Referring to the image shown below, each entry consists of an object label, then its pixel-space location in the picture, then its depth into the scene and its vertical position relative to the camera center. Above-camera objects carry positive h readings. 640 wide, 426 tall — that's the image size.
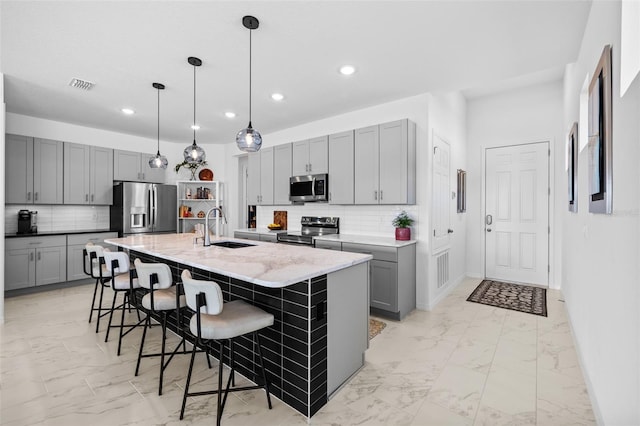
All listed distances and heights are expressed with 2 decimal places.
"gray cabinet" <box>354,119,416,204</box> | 3.89 +0.62
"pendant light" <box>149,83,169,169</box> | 3.92 +0.61
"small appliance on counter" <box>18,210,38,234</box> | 4.84 -0.20
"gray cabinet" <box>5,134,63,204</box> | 4.70 +0.62
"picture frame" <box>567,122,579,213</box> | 2.87 +0.42
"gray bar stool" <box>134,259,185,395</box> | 2.29 -0.57
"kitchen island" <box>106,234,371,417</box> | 1.96 -0.69
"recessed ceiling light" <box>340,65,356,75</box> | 3.21 +1.48
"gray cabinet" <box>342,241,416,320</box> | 3.56 -0.80
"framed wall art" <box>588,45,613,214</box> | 1.58 +0.40
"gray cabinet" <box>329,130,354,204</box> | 4.38 +0.62
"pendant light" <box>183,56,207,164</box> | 3.52 +0.64
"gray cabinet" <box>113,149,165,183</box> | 5.79 +0.81
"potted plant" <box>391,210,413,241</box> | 3.93 -0.20
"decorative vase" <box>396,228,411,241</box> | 3.93 -0.29
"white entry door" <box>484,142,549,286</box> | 4.95 -0.04
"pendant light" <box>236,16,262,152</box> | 2.76 +0.63
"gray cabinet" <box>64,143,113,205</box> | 5.27 +0.63
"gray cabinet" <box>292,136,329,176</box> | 4.67 +0.85
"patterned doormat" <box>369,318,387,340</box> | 3.21 -1.26
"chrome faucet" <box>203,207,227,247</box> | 3.19 -0.29
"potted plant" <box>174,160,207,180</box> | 6.41 +0.91
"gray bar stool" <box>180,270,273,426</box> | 1.79 -0.67
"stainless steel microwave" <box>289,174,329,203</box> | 4.65 +0.36
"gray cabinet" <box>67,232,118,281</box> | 5.08 -0.72
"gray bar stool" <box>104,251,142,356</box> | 2.85 -0.55
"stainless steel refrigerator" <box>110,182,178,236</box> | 5.48 +0.04
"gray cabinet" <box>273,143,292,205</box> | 5.22 +0.66
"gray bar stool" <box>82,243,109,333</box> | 3.14 -0.57
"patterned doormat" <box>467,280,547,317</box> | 3.98 -1.20
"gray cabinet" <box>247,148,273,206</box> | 5.55 +0.60
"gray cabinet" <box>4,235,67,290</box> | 4.54 -0.78
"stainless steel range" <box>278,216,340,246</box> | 4.56 -0.30
